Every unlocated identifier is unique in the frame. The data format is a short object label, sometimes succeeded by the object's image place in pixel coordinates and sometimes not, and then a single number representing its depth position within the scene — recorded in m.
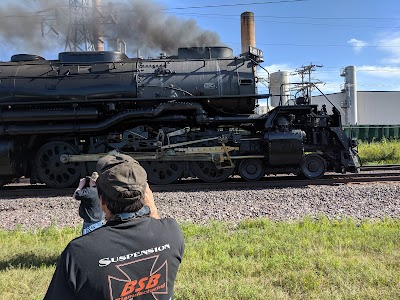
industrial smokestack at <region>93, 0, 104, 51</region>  23.11
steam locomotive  9.84
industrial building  44.41
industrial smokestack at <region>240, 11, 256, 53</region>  26.72
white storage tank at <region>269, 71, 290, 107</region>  40.04
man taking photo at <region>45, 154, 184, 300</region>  1.57
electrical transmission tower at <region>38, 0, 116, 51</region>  22.08
